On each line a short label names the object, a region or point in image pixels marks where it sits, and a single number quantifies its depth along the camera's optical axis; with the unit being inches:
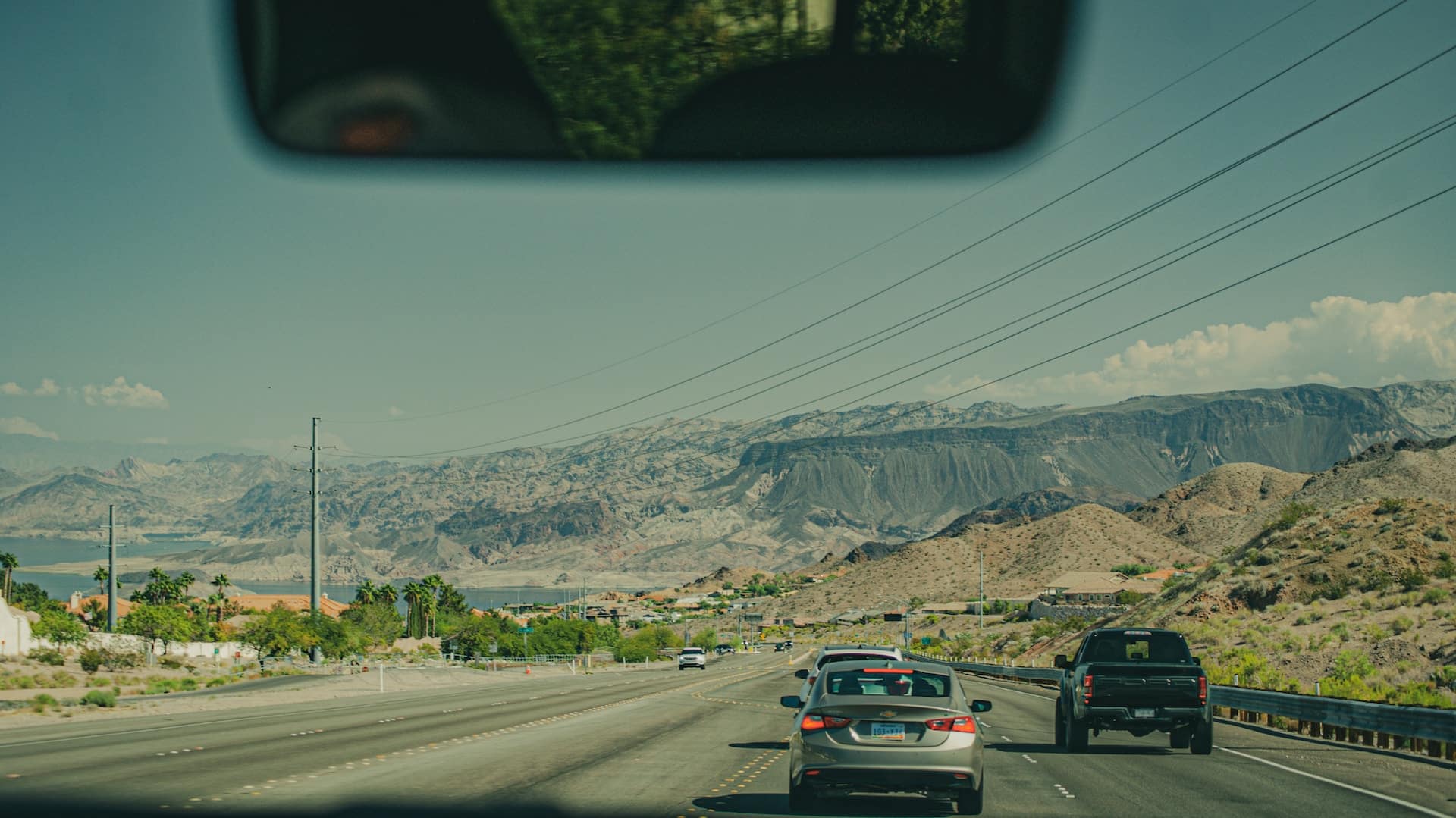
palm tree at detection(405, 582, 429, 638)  6835.6
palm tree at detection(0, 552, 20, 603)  5708.7
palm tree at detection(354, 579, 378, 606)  6607.3
